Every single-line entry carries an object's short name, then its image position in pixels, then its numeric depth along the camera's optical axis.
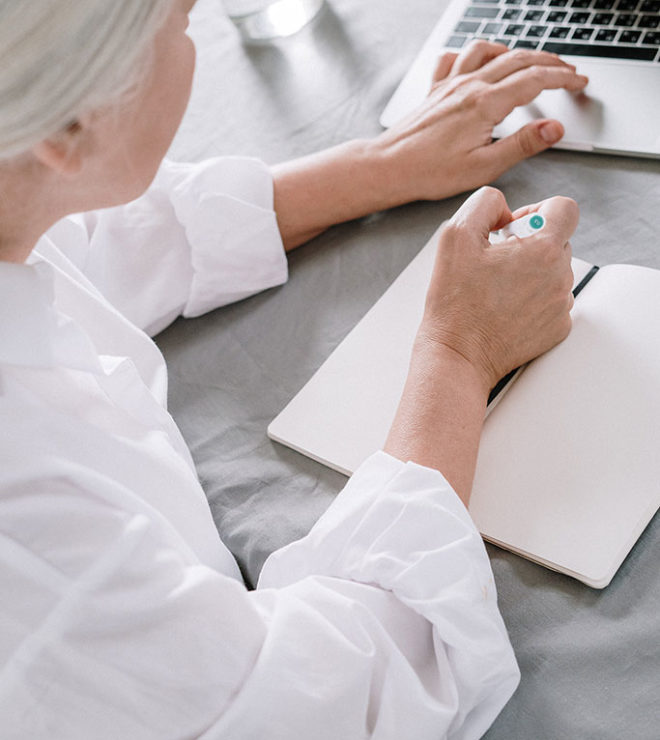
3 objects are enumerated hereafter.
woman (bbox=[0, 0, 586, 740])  0.45
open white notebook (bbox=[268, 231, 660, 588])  0.57
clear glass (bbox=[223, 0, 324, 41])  1.09
